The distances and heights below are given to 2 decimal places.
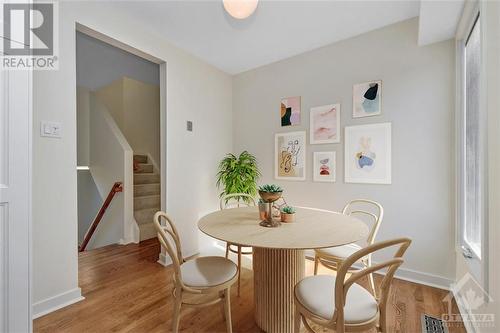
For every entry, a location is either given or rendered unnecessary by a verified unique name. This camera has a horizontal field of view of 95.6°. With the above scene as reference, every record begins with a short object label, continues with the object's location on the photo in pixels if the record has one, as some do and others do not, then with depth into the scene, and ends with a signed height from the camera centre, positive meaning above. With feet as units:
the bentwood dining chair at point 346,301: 3.09 -2.19
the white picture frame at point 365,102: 8.04 +2.38
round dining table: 4.15 -1.28
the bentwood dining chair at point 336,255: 5.91 -2.33
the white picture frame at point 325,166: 9.00 +0.04
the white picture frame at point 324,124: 8.90 +1.73
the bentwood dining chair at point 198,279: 4.36 -2.25
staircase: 11.71 -1.65
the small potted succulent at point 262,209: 5.26 -1.00
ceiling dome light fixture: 5.19 +3.74
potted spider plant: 10.57 -0.35
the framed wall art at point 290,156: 9.82 +0.51
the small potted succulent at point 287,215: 5.21 -1.11
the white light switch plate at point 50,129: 5.85 +1.00
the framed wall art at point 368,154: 7.92 +0.48
